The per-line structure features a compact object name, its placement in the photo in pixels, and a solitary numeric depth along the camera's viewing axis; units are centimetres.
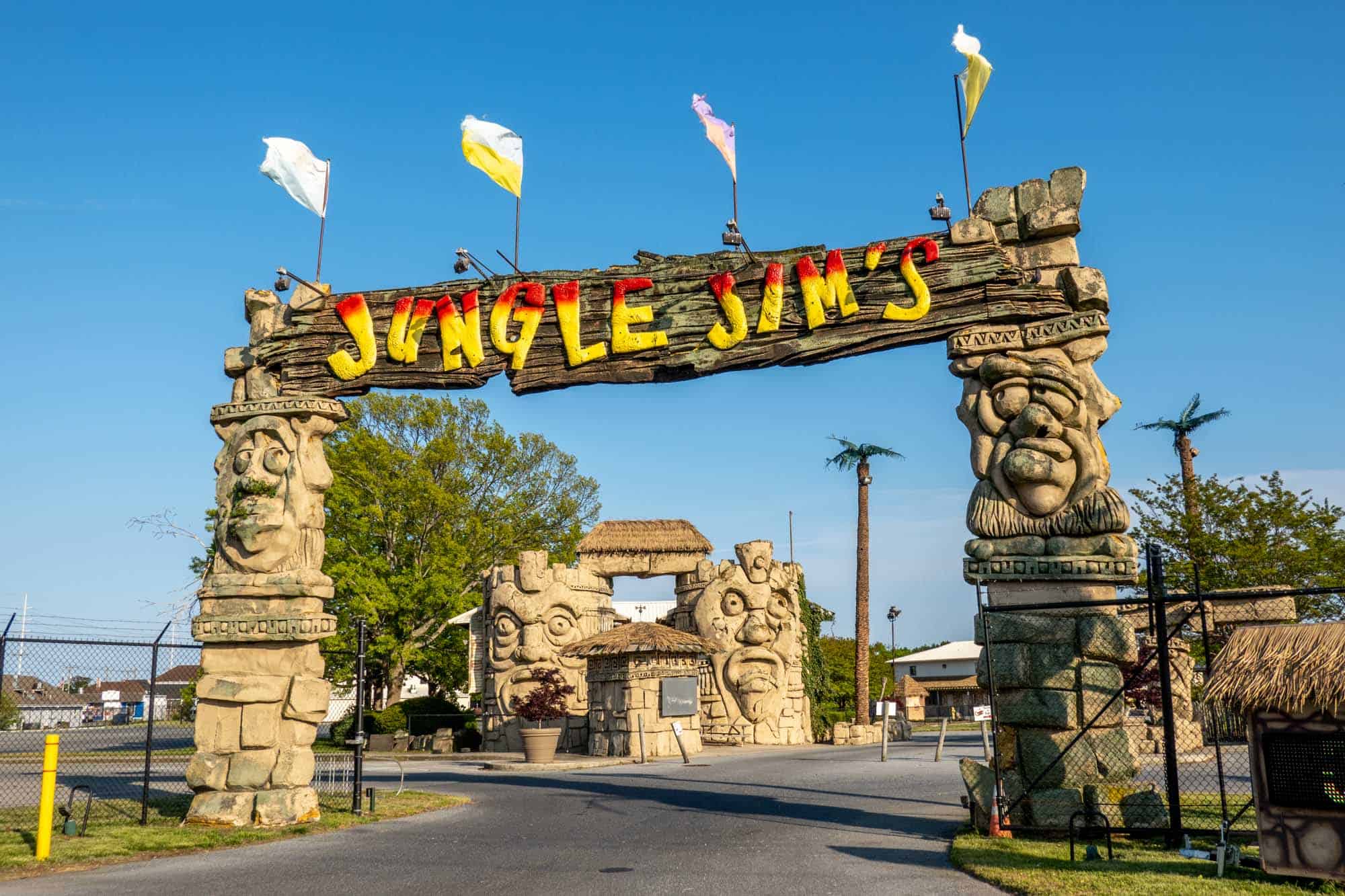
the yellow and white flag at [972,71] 1123
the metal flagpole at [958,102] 1120
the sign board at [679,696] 2527
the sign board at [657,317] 1095
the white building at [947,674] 5969
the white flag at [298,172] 1339
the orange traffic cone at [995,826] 949
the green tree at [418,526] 3416
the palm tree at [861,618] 3609
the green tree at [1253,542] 2595
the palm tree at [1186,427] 3494
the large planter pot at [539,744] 2364
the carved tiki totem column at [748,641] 3038
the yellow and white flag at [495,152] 1331
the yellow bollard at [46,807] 968
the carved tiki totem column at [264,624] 1172
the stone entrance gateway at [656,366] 1013
